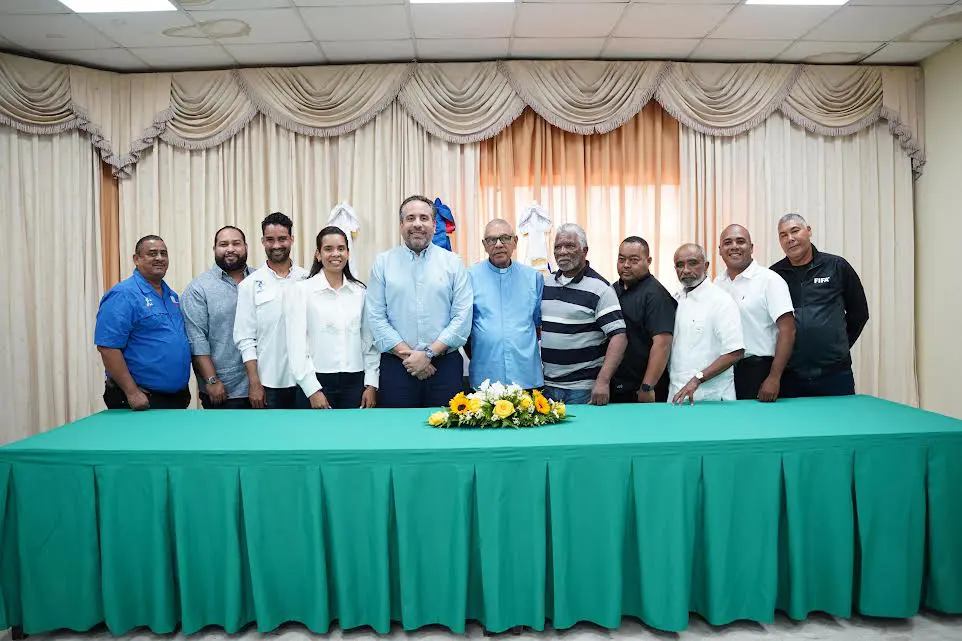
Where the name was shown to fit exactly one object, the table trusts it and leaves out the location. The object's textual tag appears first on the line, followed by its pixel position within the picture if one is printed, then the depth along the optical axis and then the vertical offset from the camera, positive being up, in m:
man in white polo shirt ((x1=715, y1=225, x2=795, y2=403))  3.20 -0.06
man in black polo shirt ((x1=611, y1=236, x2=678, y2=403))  3.20 -0.10
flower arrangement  2.56 -0.38
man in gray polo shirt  3.51 -0.08
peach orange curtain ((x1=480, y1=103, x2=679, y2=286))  5.48 +1.02
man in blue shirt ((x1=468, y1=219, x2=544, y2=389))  3.27 -0.04
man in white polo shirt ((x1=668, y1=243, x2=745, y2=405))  3.10 -0.14
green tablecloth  2.30 -0.74
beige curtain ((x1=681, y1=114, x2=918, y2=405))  5.46 +0.78
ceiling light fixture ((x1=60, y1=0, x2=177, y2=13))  4.08 +1.84
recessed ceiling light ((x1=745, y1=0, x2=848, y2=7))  4.27 +1.86
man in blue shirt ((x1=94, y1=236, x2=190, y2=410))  3.07 -0.12
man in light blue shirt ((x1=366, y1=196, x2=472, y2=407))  3.25 +0.00
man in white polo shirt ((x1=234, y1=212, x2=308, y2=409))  3.42 -0.13
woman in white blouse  3.24 -0.13
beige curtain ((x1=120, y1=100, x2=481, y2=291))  5.33 +0.99
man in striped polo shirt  3.24 -0.08
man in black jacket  3.46 -0.05
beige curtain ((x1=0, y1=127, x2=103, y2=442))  4.89 +0.25
